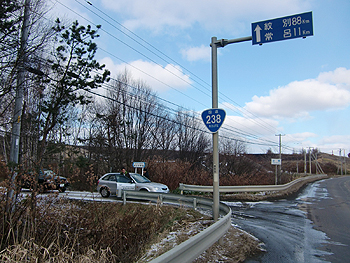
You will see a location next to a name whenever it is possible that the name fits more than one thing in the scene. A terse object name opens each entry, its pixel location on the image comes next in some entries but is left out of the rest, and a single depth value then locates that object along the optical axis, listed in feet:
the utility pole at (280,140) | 147.95
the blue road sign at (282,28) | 22.02
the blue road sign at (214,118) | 23.29
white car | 46.78
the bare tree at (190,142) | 130.50
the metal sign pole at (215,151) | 23.86
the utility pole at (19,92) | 26.18
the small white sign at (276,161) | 87.59
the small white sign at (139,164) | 59.93
